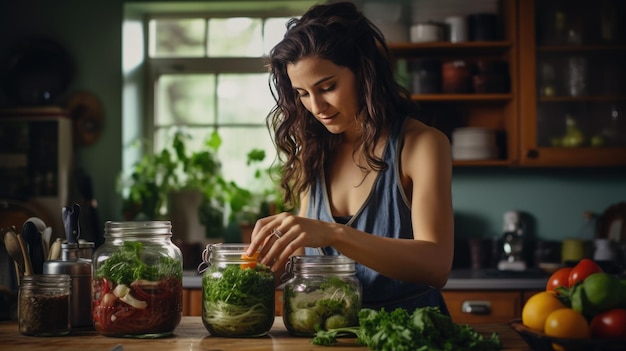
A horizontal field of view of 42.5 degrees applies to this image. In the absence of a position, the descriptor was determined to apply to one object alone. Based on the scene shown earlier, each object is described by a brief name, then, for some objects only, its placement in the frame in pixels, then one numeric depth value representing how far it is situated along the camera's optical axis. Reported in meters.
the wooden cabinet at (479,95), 3.86
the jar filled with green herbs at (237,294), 1.56
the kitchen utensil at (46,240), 1.91
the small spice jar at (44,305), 1.64
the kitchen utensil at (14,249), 1.82
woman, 1.86
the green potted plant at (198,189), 3.98
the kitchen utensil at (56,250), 1.89
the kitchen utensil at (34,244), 1.84
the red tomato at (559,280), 1.59
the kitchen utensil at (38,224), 1.87
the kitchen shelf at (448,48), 3.85
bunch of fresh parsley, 1.37
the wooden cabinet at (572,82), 3.82
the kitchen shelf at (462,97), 3.84
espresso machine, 3.93
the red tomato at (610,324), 1.33
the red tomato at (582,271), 1.53
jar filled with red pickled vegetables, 1.58
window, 4.39
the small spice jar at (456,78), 3.89
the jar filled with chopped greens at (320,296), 1.58
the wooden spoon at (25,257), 1.82
